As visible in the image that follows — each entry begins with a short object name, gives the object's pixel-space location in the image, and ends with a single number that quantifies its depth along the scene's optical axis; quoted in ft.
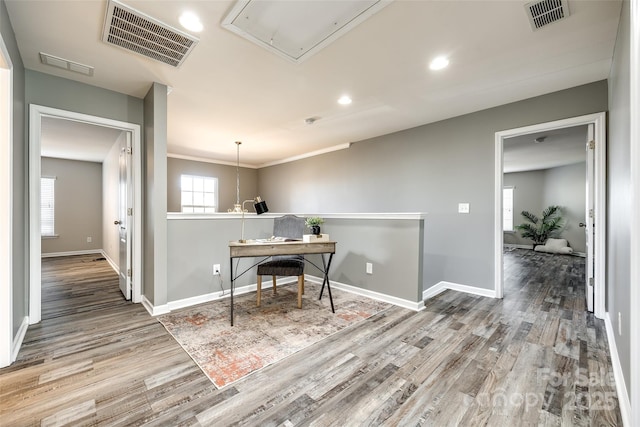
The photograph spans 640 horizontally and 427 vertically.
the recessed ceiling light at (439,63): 7.72
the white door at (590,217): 9.11
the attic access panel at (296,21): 5.63
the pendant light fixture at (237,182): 23.59
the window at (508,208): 27.55
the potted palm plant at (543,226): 23.88
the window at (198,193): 21.20
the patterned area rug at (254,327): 6.31
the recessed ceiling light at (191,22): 5.97
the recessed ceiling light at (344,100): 10.39
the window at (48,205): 20.21
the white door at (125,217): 10.30
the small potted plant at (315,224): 10.26
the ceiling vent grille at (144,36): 5.95
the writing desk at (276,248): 8.29
